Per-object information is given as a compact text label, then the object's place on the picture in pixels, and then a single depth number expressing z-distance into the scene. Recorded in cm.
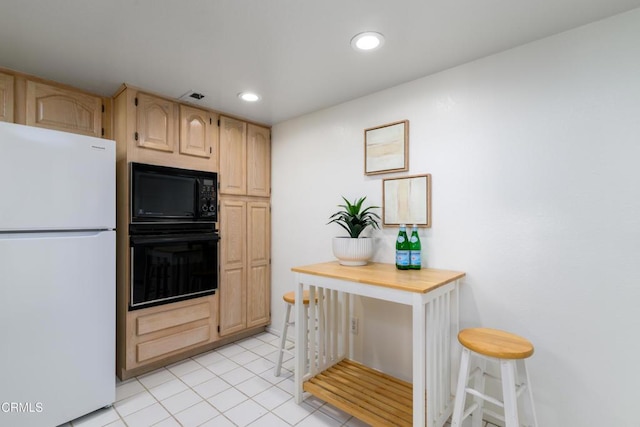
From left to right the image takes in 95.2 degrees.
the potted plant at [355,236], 209
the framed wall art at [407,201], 205
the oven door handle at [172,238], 219
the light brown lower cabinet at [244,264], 278
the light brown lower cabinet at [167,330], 221
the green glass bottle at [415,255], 195
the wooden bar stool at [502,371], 131
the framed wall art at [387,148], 217
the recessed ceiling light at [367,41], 160
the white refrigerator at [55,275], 158
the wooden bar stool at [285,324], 229
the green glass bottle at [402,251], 197
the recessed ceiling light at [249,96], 238
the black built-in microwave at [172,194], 220
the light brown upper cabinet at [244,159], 280
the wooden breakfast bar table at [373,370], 148
